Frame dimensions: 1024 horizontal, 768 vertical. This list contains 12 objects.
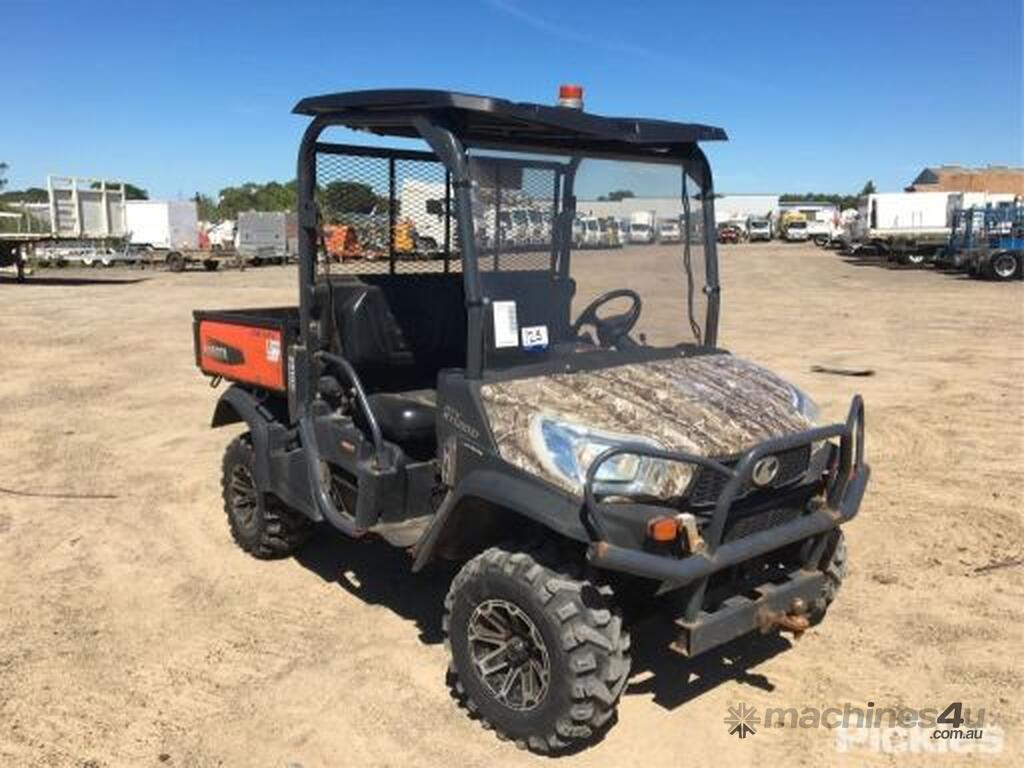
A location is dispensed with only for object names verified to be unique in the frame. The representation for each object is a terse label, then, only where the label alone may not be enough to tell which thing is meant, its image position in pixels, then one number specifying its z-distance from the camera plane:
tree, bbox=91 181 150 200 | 72.84
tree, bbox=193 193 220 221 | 69.25
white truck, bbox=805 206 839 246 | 56.12
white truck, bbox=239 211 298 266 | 36.59
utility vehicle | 3.27
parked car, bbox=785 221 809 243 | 61.16
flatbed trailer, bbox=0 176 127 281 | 25.53
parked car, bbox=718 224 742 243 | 58.20
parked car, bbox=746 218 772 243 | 63.22
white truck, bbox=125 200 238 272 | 37.00
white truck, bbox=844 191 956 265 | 35.44
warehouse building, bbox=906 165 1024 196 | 73.12
